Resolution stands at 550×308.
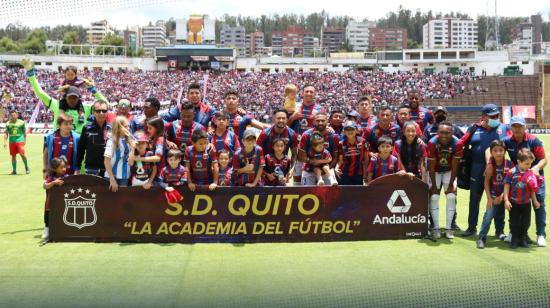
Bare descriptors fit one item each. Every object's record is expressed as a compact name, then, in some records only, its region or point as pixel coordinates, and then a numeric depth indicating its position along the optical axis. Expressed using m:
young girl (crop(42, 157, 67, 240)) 7.19
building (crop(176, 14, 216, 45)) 87.56
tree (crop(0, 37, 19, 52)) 107.61
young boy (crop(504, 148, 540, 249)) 6.83
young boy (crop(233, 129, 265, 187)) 7.34
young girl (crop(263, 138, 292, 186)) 7.62
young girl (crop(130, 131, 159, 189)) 7.23
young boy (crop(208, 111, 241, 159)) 7.71
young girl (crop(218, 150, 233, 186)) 7.53
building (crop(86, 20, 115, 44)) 182.80
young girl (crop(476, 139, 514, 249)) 7.08
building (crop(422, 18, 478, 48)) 196.62
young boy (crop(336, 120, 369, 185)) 7.72
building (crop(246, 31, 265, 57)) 193.50
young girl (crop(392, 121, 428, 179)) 7.47
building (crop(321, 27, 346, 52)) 195.75
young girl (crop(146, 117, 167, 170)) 7.29
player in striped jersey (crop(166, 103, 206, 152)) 7.70
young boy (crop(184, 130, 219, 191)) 7.27
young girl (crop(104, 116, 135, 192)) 7.19
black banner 7.23
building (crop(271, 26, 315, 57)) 189.50
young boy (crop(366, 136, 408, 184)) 7.43
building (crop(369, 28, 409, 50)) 187.10
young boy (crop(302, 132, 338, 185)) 7.54
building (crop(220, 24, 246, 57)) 198.38
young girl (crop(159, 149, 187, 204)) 7.19
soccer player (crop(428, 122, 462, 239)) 7.51
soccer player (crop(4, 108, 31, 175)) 14.65
